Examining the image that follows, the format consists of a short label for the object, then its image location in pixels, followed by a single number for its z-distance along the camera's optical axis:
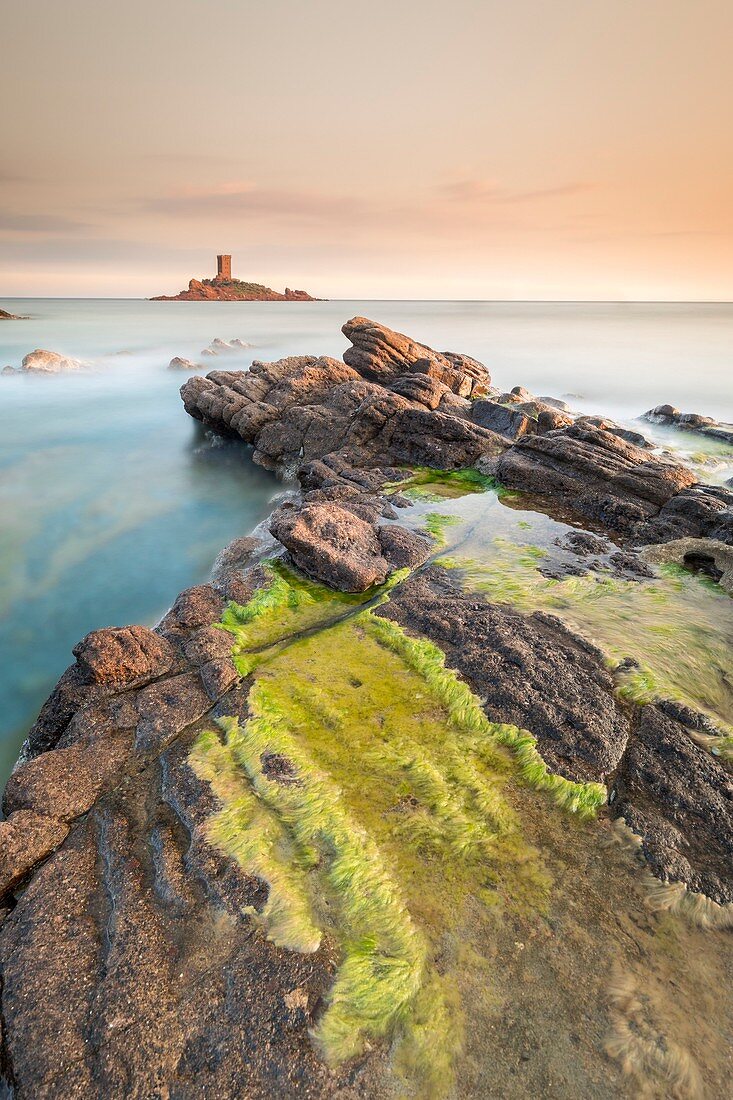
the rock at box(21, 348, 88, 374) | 39.55
